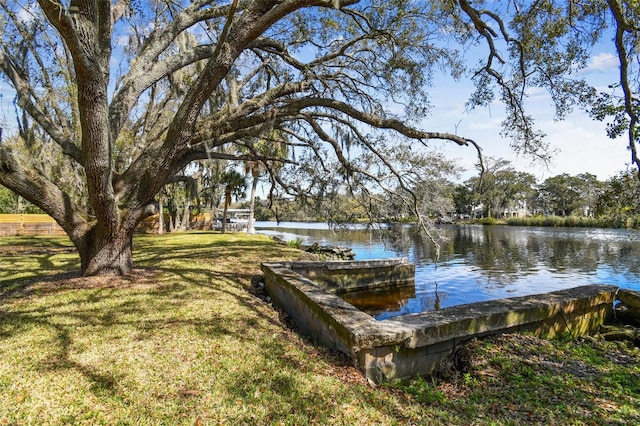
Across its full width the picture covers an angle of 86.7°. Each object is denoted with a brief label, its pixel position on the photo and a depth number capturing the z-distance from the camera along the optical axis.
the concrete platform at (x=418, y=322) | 3.77
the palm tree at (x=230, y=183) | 24.23
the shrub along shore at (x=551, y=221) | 41.94
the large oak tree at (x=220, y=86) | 5.00
